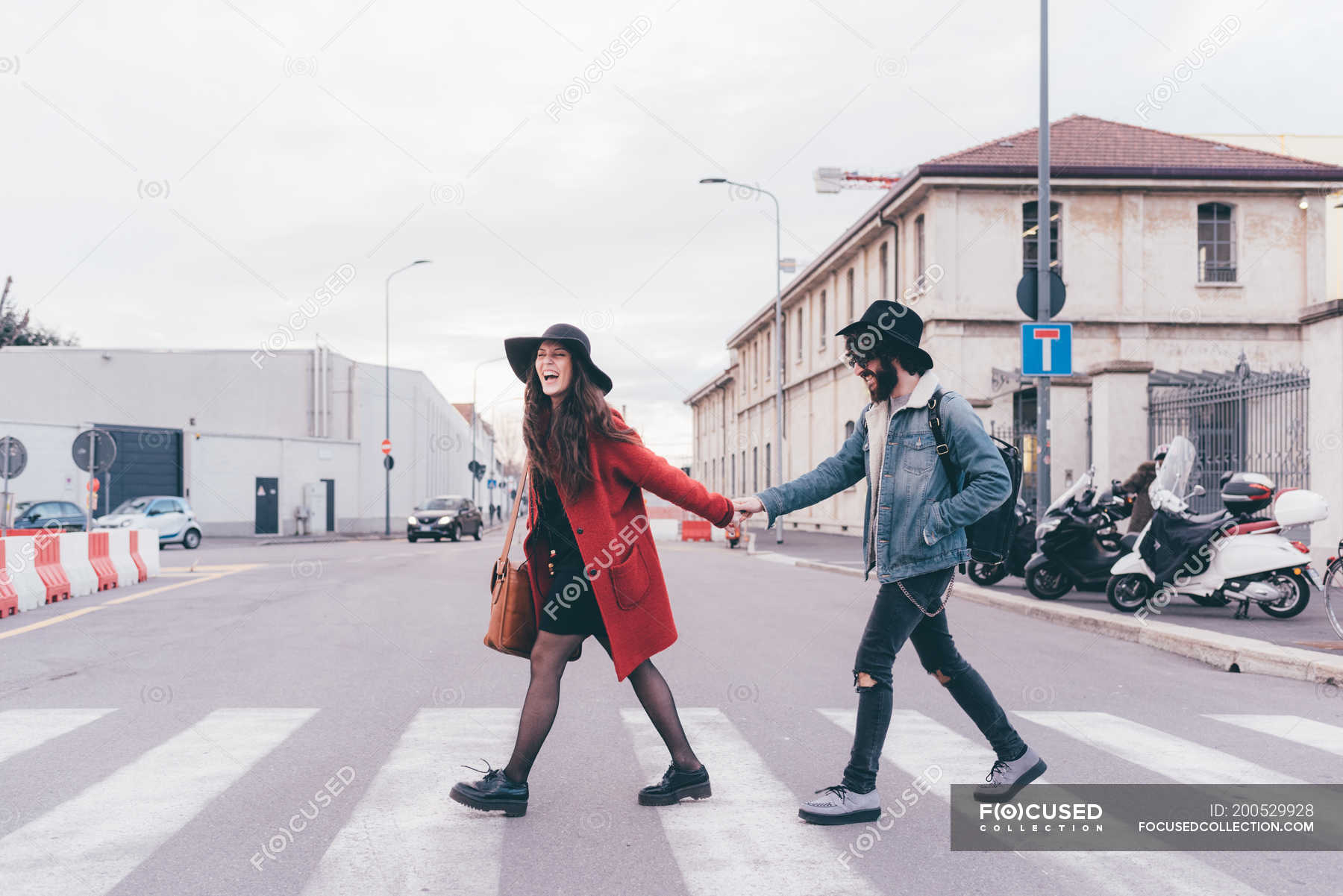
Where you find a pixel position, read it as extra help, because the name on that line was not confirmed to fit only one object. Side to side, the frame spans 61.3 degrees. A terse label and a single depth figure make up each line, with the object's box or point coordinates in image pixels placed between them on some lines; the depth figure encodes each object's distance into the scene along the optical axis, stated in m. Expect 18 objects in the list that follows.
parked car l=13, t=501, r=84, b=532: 26.30
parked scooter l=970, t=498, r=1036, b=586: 13.61
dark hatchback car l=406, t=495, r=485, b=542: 35.22
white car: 28.81
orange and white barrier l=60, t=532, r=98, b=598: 13.86
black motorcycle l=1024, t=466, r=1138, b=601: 12.51
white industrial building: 38.97
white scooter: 10.25
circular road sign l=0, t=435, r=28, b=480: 16.88
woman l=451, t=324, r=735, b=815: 4.20
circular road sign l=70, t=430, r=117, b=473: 17.92
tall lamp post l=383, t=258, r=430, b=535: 41.20
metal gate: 14.45
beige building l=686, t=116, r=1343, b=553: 26.98
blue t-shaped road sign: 13.89
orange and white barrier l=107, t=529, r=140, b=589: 15.70
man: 4.10
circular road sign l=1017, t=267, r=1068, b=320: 14.63
